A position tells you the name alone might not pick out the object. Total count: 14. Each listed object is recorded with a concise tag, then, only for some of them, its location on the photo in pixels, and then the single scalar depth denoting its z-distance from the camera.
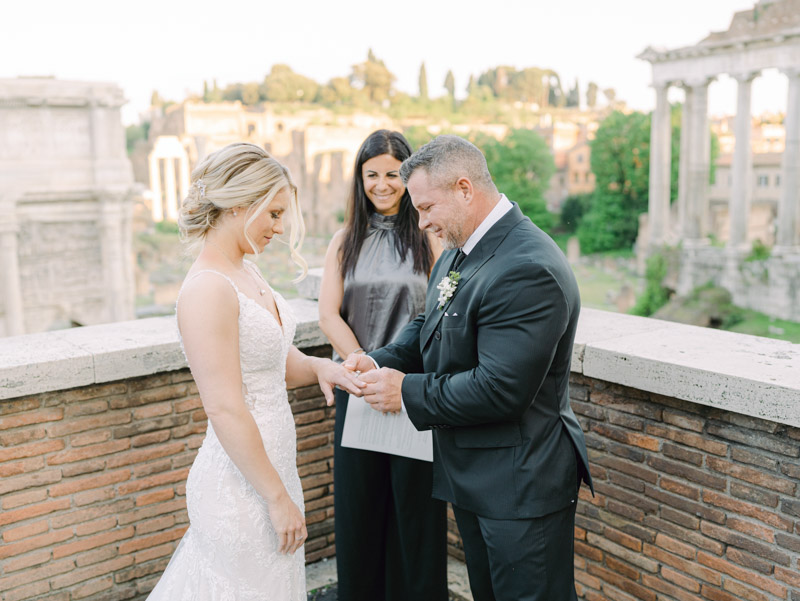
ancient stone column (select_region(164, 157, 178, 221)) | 71.00
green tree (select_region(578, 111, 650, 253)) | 51.59
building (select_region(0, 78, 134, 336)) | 26.02
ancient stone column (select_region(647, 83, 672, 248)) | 41.09
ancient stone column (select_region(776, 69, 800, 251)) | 35.12
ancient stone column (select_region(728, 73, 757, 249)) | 36.31
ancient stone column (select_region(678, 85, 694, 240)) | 40.09
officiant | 3.17
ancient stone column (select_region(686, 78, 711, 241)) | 39.16
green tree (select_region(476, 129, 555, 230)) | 57.53
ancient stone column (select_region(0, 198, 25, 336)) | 27.00
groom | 2.13
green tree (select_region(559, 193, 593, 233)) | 63.52
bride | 2.21
